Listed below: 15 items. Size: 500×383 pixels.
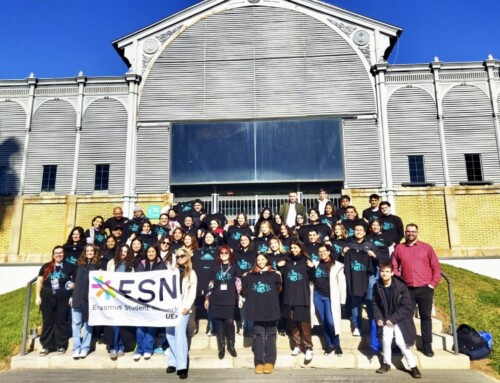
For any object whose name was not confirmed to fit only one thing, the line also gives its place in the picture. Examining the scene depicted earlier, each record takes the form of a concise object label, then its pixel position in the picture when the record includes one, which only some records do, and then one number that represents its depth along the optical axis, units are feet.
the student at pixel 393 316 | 20.75
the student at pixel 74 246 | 25.32
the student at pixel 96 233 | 30.78
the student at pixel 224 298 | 22.44
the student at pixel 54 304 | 24.06
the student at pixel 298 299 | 22.18
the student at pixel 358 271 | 23.62
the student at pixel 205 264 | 24.63
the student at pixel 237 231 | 29.96
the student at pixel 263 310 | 21.61
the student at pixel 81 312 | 23.66
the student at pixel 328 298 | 22.49
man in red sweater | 22.09
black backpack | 22.49
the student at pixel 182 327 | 21.28
